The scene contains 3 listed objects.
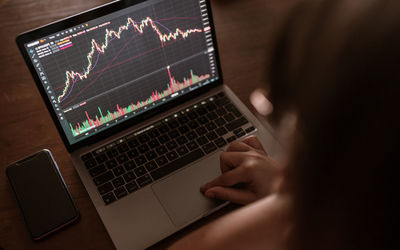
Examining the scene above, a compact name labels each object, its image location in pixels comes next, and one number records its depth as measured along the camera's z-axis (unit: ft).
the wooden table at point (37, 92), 2.87
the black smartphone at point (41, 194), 2.83
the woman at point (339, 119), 1.05
